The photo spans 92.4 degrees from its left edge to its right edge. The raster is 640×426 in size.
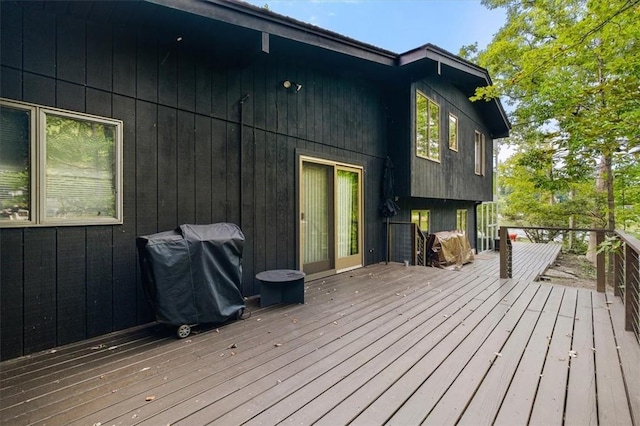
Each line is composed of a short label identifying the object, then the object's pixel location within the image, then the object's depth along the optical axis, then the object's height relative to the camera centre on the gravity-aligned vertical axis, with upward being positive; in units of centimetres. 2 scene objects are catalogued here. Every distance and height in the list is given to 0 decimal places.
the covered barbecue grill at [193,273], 264 -53
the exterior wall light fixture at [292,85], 451 +195
